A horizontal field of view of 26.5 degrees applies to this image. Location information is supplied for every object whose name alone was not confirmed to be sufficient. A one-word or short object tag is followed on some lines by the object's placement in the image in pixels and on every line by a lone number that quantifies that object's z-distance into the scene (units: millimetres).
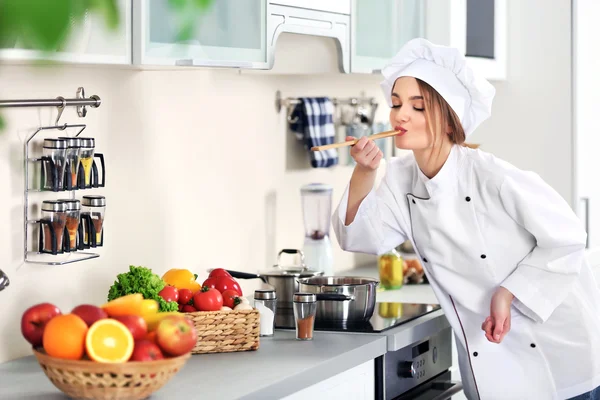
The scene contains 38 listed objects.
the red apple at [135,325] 2434
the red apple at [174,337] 2423
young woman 3147
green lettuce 2933
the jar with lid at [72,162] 2979
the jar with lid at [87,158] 3010
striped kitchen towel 4037
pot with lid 3513
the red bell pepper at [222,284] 3113
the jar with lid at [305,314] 3089
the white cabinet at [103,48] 2595
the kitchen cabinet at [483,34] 4344
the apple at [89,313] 2426
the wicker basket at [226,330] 2934
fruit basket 2375
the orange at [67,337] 2382
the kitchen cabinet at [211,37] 2769
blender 4035
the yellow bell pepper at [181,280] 3086
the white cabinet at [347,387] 2876
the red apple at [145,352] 2391
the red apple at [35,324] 2468
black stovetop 3271
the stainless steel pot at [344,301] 3282
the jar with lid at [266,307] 3155
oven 3212
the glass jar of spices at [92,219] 3073
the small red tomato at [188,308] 2963
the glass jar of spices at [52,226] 2972
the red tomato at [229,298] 3045
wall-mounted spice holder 2955
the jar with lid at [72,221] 2994
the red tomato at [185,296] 2984
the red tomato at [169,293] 2923
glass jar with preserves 4087
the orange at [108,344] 2377
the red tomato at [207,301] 2964
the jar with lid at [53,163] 2950
